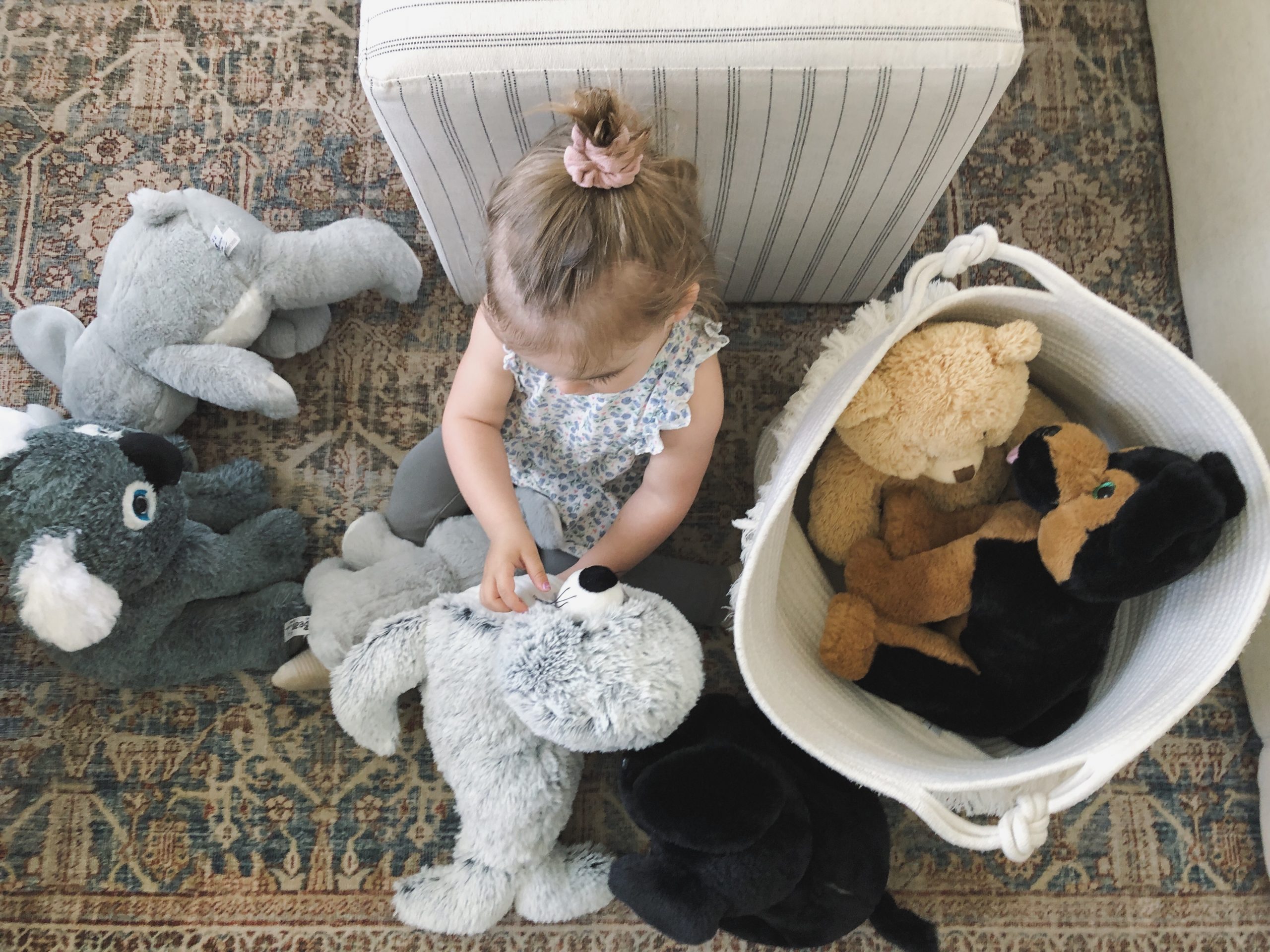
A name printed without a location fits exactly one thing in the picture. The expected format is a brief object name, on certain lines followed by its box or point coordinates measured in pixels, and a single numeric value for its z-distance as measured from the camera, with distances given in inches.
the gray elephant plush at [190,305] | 38.6
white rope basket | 29.2
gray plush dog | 29.5
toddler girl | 23.8
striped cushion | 26.9
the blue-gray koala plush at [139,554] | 32.9
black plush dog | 32.9
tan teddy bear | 32.1
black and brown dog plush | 30.5
